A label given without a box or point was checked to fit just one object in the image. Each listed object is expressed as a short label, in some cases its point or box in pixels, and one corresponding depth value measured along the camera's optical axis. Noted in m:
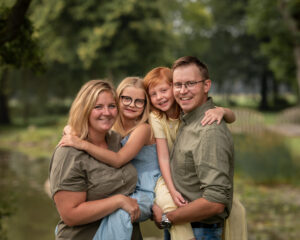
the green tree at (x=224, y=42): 33.81
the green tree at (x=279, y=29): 17.53
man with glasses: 2.64
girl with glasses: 2.71
